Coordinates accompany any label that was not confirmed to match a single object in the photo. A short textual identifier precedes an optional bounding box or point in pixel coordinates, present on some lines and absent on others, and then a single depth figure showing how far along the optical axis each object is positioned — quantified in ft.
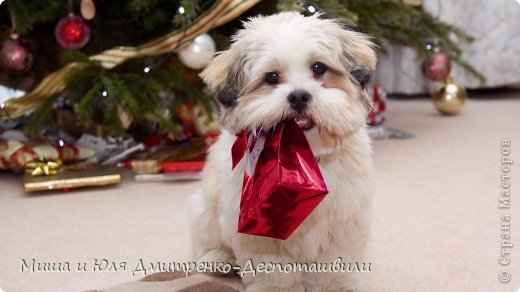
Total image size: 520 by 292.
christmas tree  7.83
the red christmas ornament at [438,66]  11.46
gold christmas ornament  11.71
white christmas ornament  7.82
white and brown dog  4.18
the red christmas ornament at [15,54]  8.37
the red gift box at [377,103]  10.31
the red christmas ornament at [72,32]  8.18
